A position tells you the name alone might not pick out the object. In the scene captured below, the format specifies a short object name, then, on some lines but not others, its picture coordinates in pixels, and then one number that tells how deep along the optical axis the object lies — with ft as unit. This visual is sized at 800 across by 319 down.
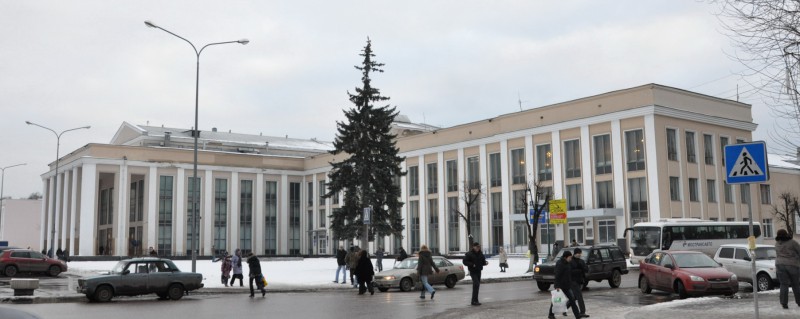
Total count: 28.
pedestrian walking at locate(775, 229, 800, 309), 53.11
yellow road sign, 128.88
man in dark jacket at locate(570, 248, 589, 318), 52.80
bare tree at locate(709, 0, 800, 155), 41.65
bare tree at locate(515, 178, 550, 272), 125.59
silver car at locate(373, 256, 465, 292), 89.20
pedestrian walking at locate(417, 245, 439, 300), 72.95
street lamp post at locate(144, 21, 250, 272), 102.12
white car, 77.87
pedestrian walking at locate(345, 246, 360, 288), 97.13
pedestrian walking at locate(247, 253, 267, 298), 80.94
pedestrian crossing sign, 39.06
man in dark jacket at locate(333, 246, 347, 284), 103.06
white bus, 142.00
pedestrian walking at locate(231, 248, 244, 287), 97.55
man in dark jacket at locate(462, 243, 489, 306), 65.41
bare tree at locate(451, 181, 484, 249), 211.68
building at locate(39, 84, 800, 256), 185.26
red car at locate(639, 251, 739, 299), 68.69
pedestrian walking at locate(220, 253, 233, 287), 99.14
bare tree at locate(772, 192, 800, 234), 205.87
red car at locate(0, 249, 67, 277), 127.44
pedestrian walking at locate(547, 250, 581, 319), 52.45
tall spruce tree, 154.30
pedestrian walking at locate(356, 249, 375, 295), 82.02
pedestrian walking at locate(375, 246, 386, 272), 119.83
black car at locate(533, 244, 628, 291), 86.28
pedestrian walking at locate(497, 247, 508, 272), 129.80
